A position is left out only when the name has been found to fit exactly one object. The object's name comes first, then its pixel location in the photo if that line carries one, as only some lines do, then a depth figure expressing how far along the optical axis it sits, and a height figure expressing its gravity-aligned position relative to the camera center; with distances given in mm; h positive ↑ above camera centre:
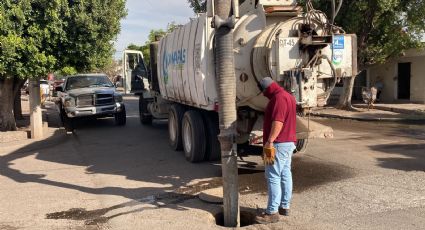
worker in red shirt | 5441 -686
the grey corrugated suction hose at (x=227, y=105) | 5520 -259
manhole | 5844 -1789
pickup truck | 15656 -467
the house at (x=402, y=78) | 21766 +250
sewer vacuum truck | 7090 +364
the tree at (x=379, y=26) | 18141 +2459
